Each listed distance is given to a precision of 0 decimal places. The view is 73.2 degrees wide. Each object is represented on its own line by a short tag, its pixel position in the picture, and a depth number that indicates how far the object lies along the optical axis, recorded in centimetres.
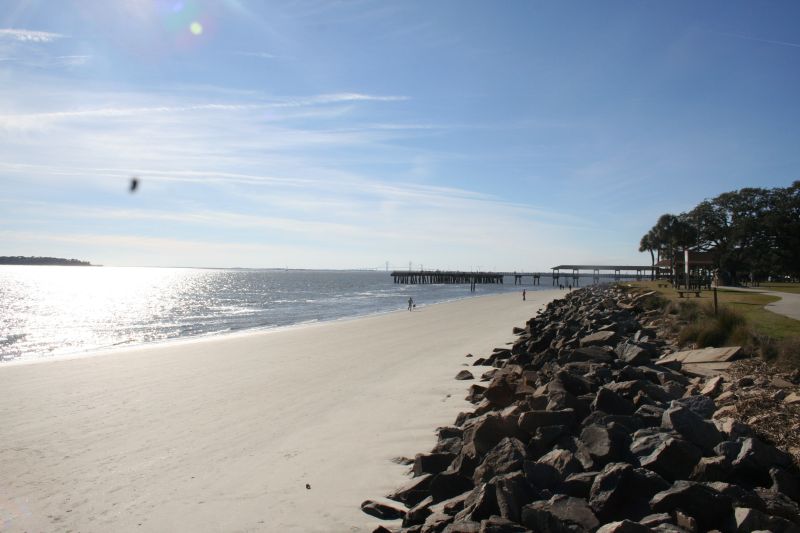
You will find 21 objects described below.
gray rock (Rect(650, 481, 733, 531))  392
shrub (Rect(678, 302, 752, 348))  987
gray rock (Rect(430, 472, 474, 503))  534
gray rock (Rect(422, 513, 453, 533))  450
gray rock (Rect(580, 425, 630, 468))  493
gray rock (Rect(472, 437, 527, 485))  510
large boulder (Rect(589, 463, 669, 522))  416
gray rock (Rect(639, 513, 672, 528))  383
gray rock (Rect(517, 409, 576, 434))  593
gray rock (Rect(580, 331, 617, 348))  1185
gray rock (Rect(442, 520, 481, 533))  408
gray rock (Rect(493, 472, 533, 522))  423
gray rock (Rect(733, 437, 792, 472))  450
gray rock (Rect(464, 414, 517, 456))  584
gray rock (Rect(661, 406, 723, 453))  500
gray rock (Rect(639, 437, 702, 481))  461
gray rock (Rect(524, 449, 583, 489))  471
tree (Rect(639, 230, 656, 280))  9144
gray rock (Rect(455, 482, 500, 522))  439
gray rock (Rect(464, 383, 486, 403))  985
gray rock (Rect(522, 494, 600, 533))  396
